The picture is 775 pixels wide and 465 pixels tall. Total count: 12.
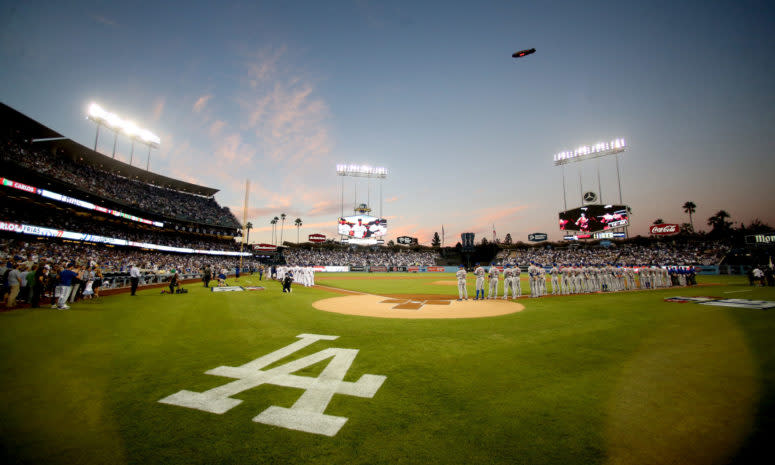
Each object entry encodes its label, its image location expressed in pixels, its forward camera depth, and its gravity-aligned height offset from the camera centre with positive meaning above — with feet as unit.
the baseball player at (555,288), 57.86 -5.88
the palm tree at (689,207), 299.79 +58.55
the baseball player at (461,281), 48.85 -3.29
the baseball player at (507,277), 50.41 -2.63
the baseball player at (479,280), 49.03 -3.09
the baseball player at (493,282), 50.97 -3.50
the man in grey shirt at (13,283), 36.52 -2.73
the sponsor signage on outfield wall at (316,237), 248.52 +21.93
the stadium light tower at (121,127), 126.93 +66.61
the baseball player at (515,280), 51.01 -3.20
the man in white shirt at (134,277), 52.34 -2.76
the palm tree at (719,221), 280.10 +41.98
